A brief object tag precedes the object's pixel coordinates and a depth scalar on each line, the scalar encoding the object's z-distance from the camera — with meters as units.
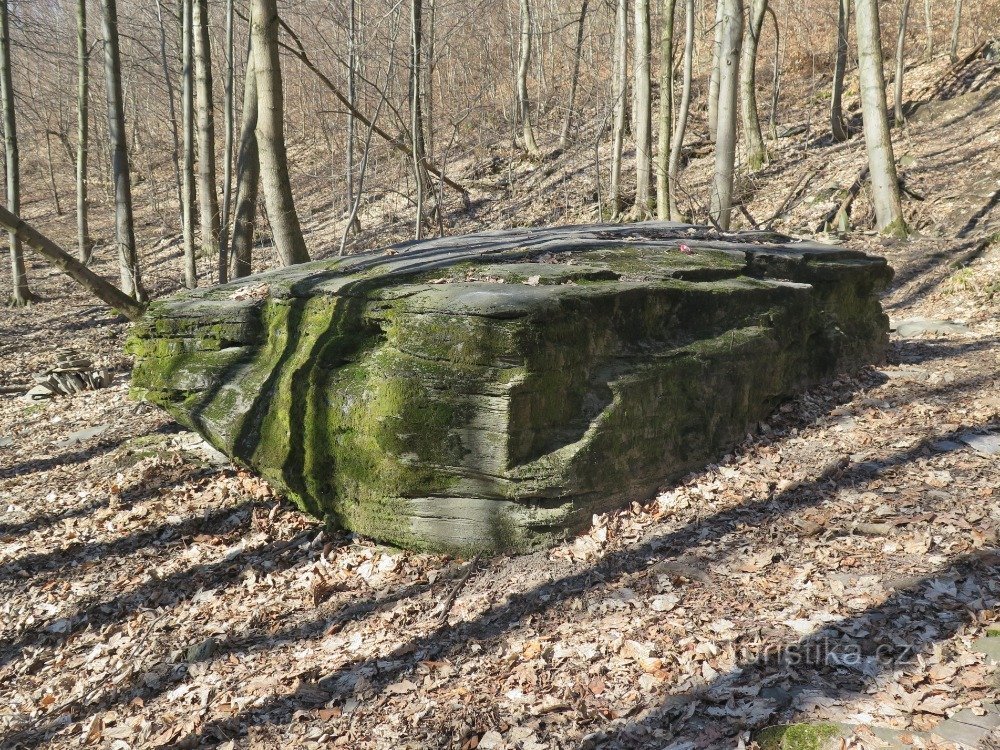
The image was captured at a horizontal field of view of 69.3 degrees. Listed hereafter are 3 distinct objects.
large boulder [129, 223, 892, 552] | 5.05
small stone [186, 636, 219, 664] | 4.91
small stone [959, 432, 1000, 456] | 5.41
